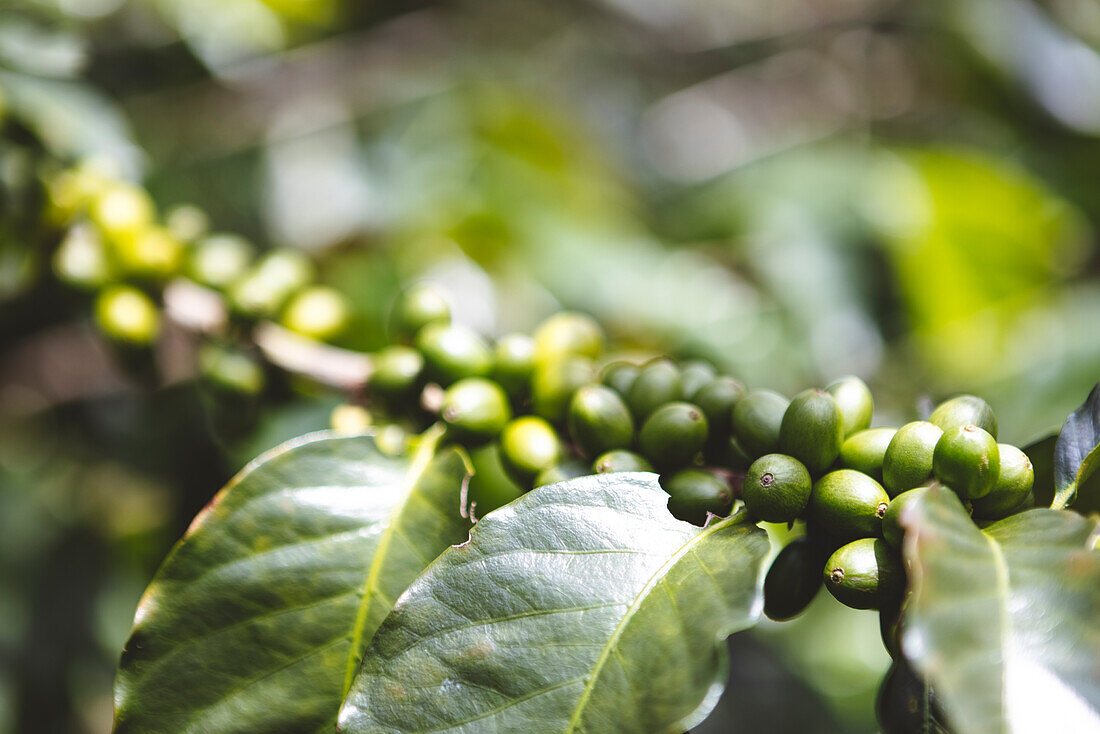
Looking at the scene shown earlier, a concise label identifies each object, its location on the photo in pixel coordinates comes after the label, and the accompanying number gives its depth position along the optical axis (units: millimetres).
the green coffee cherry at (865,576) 303
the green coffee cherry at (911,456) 310
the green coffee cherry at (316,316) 408
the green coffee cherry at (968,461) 303
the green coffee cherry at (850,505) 309
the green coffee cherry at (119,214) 407
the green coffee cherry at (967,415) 315
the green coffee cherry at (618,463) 329
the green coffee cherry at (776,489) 312
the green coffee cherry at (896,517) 304
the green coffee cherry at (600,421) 335
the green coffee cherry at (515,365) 363
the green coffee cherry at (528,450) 343
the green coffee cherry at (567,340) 365
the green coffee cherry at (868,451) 320
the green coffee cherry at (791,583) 319
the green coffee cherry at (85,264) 409
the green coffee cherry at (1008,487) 309
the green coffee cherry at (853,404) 330
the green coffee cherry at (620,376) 350
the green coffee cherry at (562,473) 333
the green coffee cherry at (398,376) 363
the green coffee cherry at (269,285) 396
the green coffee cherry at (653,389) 341
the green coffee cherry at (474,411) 347
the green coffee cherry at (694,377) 348
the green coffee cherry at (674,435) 329
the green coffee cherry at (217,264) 414
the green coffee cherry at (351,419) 373
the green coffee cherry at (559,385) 353
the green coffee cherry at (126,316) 400
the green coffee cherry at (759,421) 327
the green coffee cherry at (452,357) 360
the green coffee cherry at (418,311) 375
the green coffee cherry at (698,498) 322
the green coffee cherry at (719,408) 339
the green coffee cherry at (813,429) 318
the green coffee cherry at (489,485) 392
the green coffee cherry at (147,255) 408
